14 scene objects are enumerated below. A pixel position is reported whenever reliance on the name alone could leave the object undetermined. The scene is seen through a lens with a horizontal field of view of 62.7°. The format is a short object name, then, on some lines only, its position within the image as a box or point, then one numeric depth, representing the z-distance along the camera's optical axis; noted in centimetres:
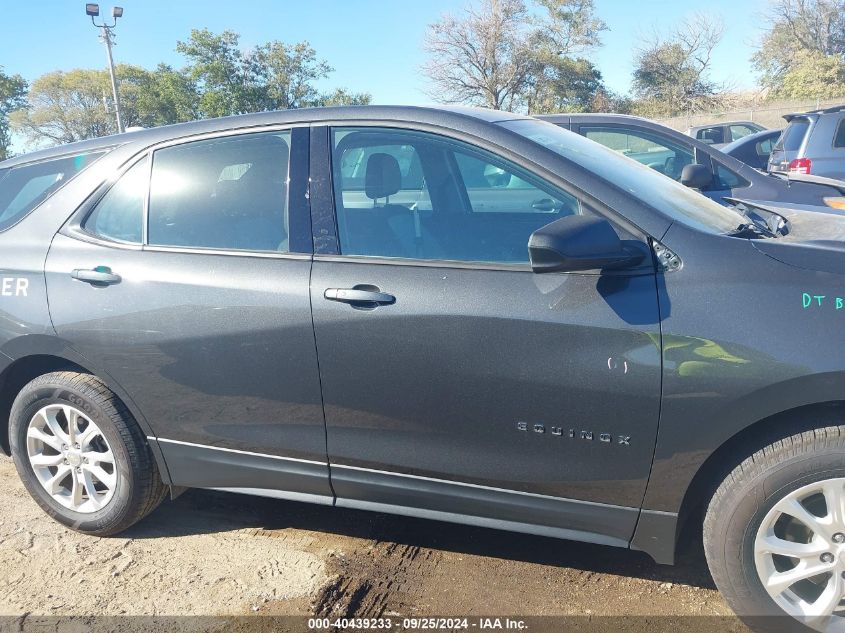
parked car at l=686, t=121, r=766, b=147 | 1700
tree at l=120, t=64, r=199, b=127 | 3825
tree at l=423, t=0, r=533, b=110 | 3362
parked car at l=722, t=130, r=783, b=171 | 1148
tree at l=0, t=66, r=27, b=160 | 4353
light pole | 2378
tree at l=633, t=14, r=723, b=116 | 3984
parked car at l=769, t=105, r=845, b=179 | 832
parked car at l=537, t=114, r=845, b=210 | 542
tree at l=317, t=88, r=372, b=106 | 3960
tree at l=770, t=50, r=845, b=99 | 3400
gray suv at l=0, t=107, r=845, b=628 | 220
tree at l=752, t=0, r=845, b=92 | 3666
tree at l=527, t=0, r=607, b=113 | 3678
